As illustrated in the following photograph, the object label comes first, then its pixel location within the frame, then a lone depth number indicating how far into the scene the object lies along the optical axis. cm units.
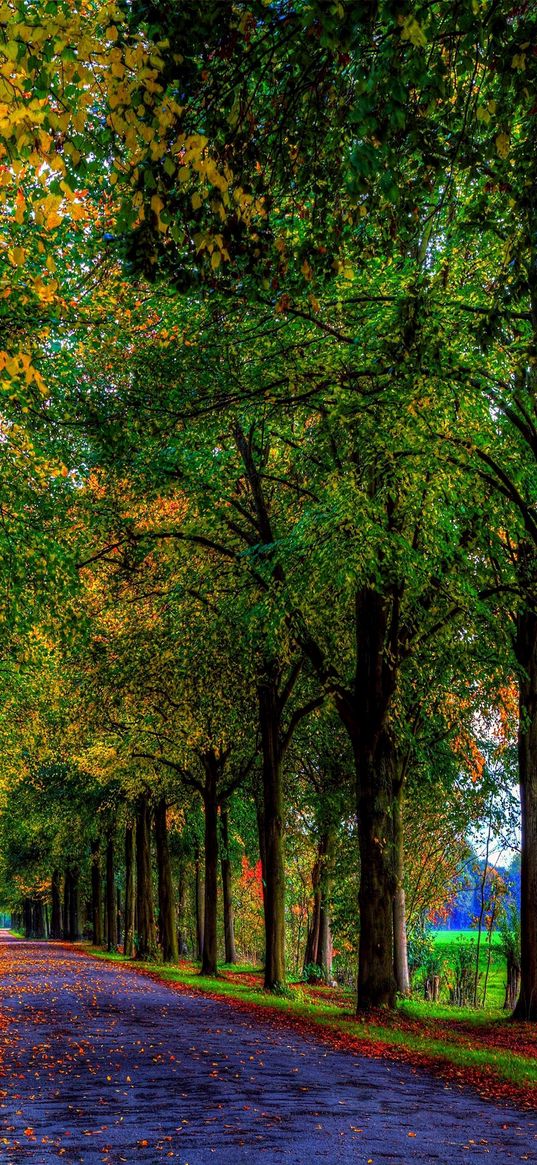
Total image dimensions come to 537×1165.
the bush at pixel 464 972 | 4731
